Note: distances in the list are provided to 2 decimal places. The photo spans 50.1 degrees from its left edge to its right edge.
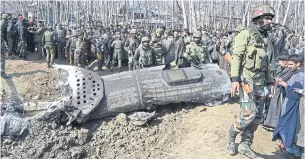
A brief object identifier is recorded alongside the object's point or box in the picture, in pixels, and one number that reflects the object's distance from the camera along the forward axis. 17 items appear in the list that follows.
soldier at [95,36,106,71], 11.91
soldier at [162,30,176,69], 10.81
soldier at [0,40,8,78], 9.27
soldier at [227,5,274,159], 3.84
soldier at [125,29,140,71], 11.10
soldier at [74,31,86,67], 11.68
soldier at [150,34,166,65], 9.23
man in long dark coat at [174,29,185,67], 8.40
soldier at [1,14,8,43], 11.09
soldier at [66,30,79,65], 11.94
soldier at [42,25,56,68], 11.28
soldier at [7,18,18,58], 11.04
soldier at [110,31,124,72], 11.71
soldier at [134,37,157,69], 7.71
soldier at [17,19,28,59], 11.33
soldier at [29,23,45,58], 11.91
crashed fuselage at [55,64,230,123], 5.56
